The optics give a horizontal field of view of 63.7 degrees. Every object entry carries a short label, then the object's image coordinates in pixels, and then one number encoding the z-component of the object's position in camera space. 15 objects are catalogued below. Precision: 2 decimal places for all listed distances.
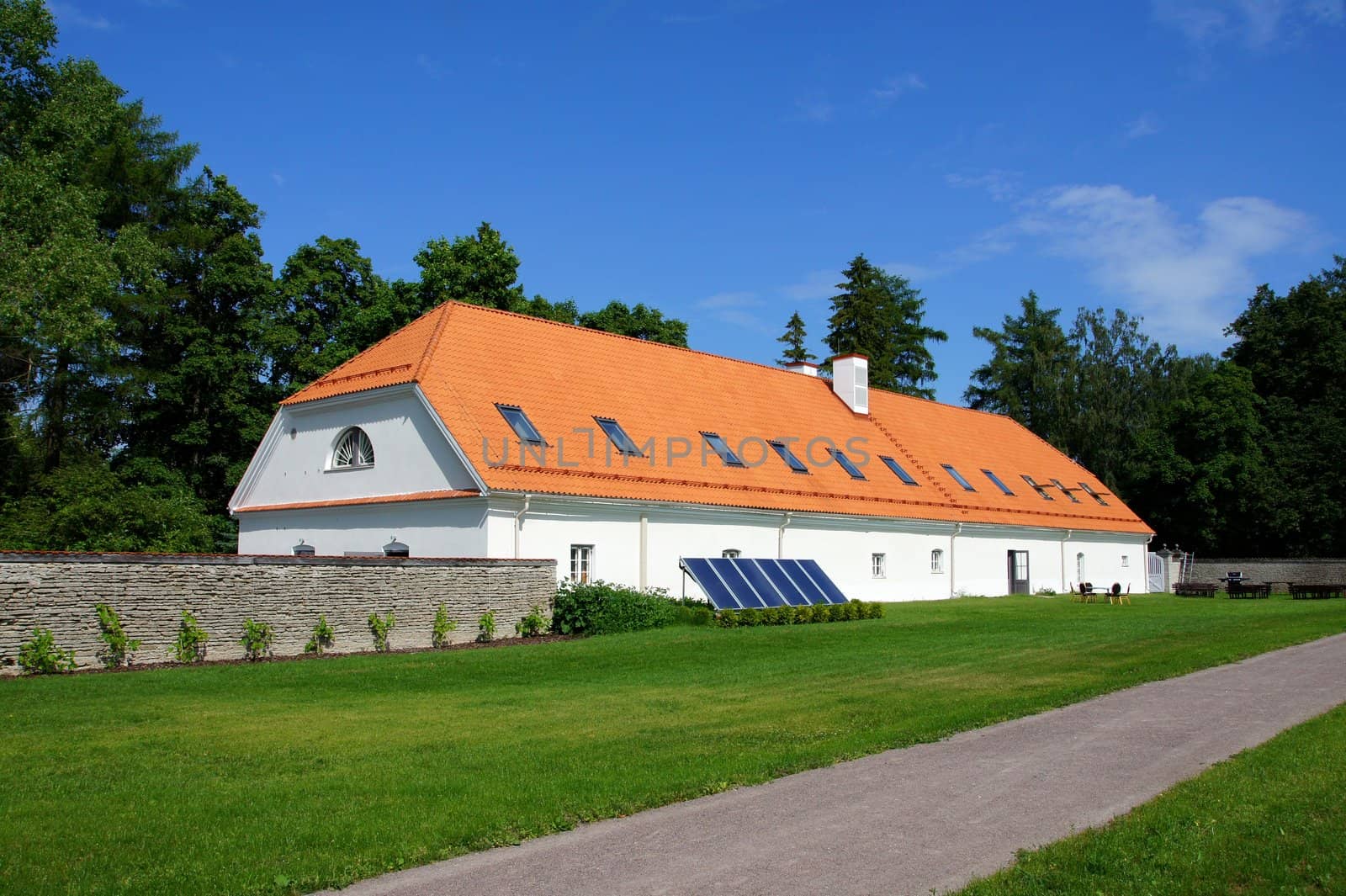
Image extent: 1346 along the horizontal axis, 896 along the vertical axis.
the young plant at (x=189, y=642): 16.95
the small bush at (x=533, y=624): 22.18
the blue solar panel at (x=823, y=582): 27.22
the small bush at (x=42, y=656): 15.25
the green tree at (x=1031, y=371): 69.94
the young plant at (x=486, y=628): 21.34
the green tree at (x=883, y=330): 66.31
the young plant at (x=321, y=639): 18.56
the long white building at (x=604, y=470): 24.73
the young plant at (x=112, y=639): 16.12
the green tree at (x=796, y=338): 69.62
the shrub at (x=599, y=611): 22.64
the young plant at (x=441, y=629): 20.36
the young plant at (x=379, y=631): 19.52
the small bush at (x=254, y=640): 17.73
